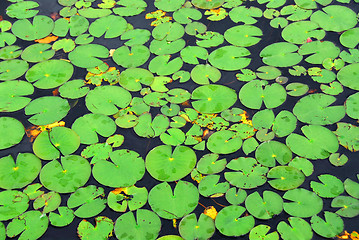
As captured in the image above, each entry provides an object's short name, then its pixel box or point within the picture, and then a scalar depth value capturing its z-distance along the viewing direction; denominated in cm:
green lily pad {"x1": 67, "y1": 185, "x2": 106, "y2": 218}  307
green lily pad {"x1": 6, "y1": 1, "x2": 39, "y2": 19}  462
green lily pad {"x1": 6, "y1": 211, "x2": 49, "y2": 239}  300
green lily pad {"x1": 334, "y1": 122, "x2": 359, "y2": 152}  336
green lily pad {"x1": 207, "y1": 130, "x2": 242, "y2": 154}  337
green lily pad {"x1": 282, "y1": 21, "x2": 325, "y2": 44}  420
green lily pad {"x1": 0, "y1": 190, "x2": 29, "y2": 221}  309
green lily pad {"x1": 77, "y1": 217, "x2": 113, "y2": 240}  296
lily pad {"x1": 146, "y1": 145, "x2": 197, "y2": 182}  324
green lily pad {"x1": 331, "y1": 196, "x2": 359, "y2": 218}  297
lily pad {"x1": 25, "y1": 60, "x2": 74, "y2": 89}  393
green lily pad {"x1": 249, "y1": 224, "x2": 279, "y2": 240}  288
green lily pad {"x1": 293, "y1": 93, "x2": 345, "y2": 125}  353
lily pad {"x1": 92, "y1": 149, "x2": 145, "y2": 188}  323
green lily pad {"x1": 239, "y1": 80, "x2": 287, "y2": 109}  367
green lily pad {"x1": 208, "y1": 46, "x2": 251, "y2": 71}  397
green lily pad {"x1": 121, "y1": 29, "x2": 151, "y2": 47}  424
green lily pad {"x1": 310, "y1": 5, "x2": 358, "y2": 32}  430
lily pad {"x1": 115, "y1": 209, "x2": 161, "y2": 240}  293
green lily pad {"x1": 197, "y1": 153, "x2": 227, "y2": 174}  325
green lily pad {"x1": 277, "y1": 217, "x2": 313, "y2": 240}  289
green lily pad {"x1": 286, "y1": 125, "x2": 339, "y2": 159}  332
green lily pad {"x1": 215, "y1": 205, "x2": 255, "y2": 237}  293
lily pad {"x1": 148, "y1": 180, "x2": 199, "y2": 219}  303
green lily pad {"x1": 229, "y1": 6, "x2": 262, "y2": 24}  443
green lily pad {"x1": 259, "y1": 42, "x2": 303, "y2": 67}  398
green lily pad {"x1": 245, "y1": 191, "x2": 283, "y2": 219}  300
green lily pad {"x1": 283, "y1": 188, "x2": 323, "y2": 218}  300
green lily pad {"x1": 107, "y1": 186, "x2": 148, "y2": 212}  309
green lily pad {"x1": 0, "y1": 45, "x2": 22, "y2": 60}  419
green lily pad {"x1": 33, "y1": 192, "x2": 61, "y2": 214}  311
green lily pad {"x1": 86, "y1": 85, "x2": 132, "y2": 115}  369
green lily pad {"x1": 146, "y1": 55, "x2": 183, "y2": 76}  396
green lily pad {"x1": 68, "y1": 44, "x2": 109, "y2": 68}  407
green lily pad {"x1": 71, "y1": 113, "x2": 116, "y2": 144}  351
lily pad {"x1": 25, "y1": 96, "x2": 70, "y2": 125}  367
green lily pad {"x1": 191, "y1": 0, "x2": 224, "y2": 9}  458
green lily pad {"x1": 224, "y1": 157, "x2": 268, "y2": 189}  315
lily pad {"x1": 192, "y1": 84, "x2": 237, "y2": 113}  365
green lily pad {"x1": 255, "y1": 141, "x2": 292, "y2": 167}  327
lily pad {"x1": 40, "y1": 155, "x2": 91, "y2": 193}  321
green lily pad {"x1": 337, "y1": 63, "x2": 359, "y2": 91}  378
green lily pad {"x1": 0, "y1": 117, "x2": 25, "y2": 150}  353
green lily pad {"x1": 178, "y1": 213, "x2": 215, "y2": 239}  291
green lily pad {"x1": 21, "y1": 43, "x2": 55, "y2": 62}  414
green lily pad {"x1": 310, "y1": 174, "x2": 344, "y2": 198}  308
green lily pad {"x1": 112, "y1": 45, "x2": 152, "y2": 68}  404
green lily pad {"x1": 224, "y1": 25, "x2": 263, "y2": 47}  418
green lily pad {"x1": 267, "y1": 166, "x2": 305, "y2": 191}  313
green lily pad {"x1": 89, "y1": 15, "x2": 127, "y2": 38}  435
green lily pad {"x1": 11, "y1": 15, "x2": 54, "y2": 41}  438
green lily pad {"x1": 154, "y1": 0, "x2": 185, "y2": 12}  459
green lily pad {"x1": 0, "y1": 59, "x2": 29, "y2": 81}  402
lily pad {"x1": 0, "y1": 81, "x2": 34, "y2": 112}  377
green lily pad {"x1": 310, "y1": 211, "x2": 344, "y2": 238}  290
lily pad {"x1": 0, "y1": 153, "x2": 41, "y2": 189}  326
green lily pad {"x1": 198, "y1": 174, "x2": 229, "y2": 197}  313
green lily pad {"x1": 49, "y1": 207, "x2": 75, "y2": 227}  304
